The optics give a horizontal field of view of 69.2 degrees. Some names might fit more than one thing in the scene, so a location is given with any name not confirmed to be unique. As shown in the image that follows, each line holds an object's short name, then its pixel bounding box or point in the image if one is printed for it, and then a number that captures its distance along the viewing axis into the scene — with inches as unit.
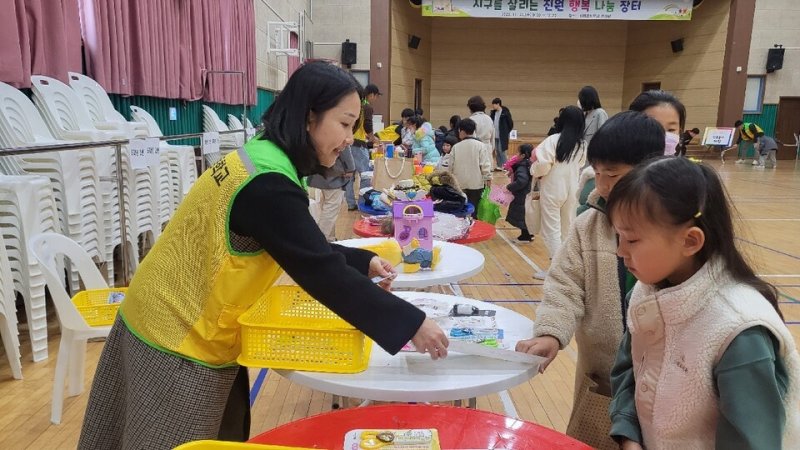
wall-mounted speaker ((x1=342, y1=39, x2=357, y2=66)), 562.9
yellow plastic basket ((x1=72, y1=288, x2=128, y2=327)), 97.8
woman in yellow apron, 45.9
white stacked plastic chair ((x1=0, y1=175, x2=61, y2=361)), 118.7
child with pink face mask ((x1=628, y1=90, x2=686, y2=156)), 76.9
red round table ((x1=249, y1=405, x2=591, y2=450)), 43.3
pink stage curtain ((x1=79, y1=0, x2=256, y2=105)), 193.5
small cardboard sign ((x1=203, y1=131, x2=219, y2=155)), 208.1
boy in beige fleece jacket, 54.8
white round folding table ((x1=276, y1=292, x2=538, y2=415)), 48.9
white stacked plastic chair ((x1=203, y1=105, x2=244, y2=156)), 310.2
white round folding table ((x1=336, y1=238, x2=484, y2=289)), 81.6
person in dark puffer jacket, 238.4
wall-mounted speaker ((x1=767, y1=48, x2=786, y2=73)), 615.6
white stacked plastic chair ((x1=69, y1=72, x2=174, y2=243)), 175.9
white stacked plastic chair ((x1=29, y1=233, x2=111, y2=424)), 92.7
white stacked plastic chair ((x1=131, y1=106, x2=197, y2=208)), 205.5
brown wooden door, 655.8
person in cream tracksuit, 183.2
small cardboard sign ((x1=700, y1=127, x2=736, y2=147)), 588.7
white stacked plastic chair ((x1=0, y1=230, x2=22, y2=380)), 109.4
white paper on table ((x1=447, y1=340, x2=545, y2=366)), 51.9
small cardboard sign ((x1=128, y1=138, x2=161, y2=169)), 139.6
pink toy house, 87.5
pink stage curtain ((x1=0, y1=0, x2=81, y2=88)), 138.6
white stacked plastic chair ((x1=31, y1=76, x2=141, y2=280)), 154.8
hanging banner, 555.8
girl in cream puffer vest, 34.1
